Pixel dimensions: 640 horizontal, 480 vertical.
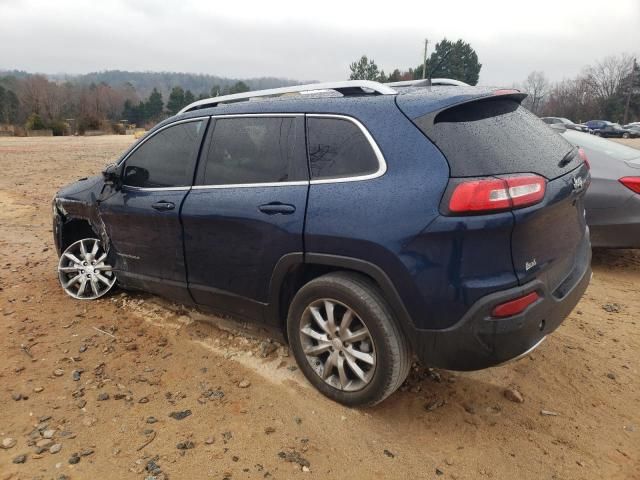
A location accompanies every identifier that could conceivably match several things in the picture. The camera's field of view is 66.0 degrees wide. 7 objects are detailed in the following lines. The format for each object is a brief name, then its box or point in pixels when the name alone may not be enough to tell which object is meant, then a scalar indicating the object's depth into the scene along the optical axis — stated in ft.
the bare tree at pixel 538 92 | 282.36
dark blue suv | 7.73
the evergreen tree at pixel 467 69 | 189.90
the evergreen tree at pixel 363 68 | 247.87
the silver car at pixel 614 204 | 15.49
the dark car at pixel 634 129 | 137.28
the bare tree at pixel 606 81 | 227.73
